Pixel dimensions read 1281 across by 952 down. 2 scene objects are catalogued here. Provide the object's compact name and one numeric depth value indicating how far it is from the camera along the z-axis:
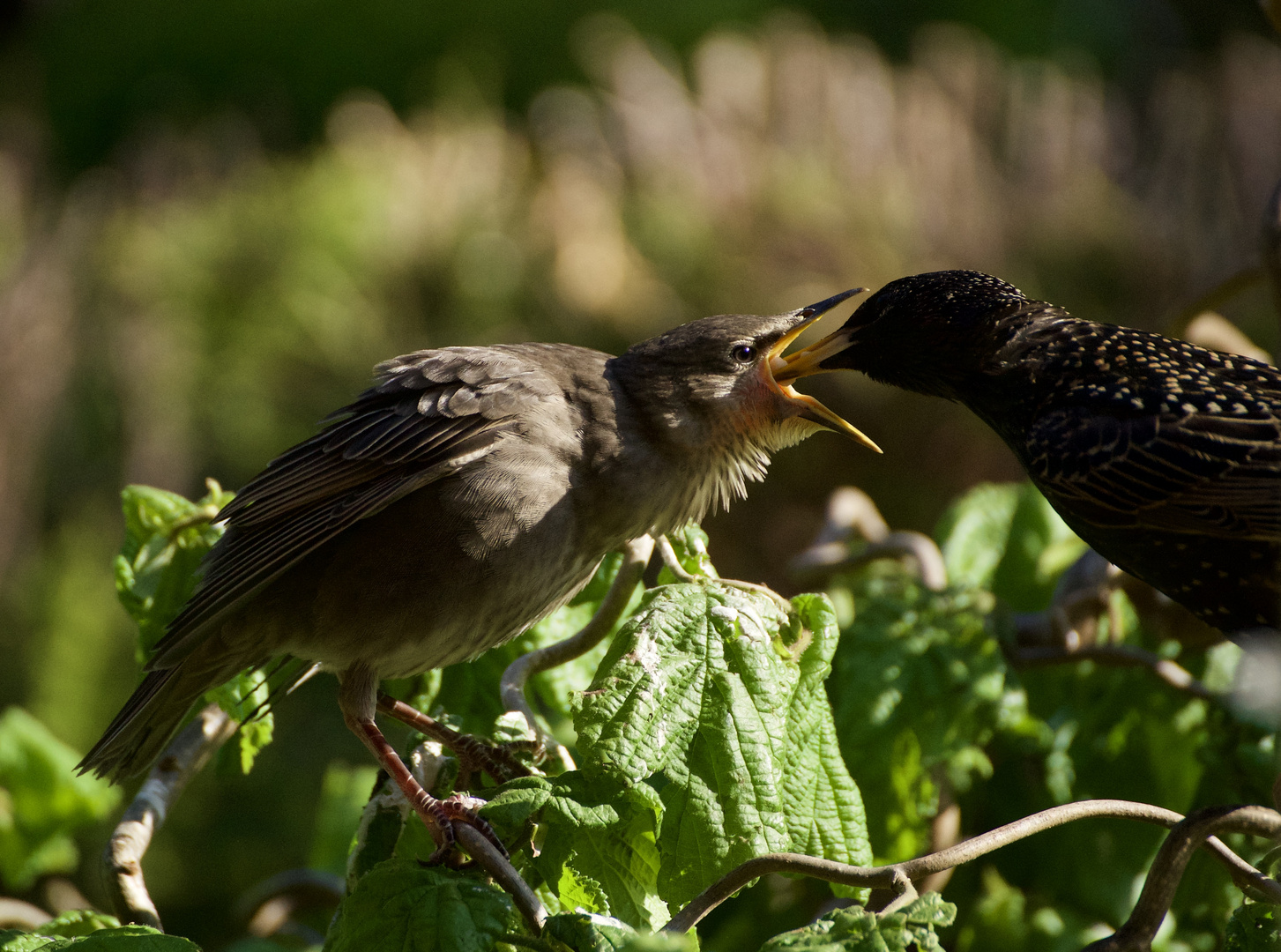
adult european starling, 2.89
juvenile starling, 2.90
